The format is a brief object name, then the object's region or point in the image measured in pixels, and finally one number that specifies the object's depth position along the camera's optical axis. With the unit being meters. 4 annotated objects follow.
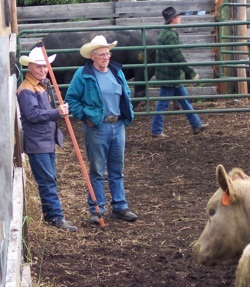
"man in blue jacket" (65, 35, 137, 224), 10.14
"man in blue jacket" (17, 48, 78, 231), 9.55
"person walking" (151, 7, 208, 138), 16.35
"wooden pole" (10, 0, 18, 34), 14.81
